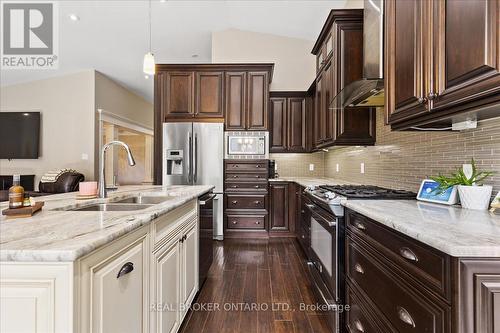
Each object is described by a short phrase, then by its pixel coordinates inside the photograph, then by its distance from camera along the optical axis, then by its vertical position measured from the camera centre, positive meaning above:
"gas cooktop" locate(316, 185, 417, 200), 1.87 -0.19
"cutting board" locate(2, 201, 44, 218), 1.14 -0.20
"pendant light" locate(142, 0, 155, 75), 2.80 +1.09
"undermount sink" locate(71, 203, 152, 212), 1.64 -0.25
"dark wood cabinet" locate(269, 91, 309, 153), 4.70 +0.79
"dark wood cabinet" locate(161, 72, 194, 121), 4.38 +1.22
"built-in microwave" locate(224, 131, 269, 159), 4.29 +0.35
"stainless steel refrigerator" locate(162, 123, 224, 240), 4.16 +0.19
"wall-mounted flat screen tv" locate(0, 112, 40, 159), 5.77 +0.67
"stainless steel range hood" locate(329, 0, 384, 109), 1.89 +0.78
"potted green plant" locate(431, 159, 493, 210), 1.37 -0.10
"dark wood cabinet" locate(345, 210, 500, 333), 0.80 -0.44
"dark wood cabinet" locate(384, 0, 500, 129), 0.99 +0.49
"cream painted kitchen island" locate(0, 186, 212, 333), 0.77 -0.36
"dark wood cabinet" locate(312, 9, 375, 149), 2.64 +0.99
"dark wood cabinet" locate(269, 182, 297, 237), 4.28 -0.68
